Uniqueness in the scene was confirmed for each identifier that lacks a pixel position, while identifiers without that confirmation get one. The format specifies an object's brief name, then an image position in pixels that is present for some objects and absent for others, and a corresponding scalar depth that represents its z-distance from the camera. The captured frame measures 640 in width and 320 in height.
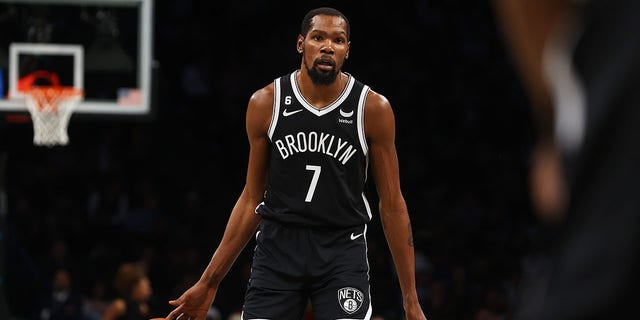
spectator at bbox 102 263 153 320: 17.29
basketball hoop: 16.98
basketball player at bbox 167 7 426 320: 10.09
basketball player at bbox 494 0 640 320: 2.97
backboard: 17.74
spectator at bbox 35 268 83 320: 21.38
